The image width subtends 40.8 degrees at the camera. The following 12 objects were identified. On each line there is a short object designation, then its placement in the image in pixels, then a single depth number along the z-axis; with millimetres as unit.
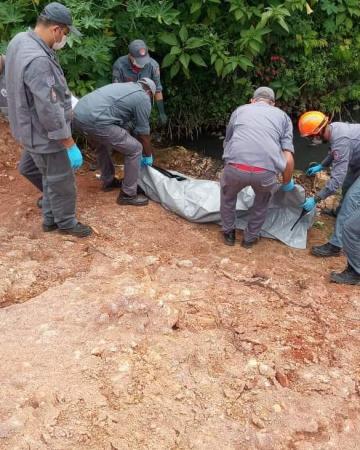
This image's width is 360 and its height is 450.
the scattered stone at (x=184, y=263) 3905
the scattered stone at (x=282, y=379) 2766
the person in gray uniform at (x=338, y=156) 3945
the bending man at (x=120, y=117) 4117
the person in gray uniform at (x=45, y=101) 3205
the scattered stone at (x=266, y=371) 2791
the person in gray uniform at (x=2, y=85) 4004
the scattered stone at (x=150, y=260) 3832
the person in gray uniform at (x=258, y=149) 3738
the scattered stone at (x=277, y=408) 2590
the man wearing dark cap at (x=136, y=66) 4992
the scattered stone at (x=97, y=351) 2715
